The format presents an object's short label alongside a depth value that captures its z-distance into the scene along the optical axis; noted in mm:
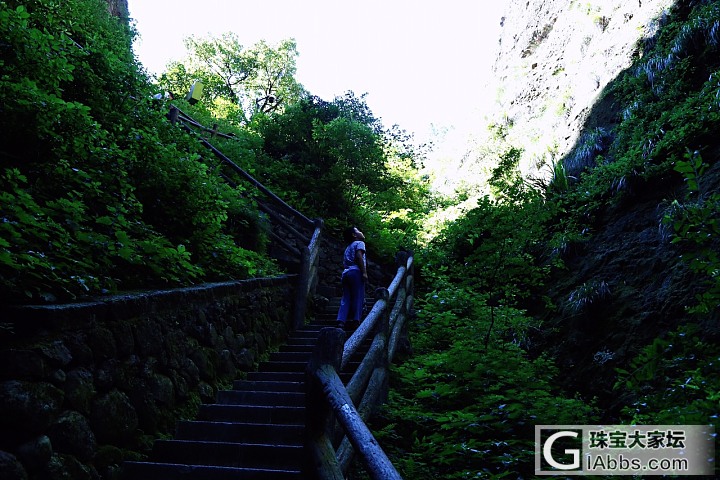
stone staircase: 2939
